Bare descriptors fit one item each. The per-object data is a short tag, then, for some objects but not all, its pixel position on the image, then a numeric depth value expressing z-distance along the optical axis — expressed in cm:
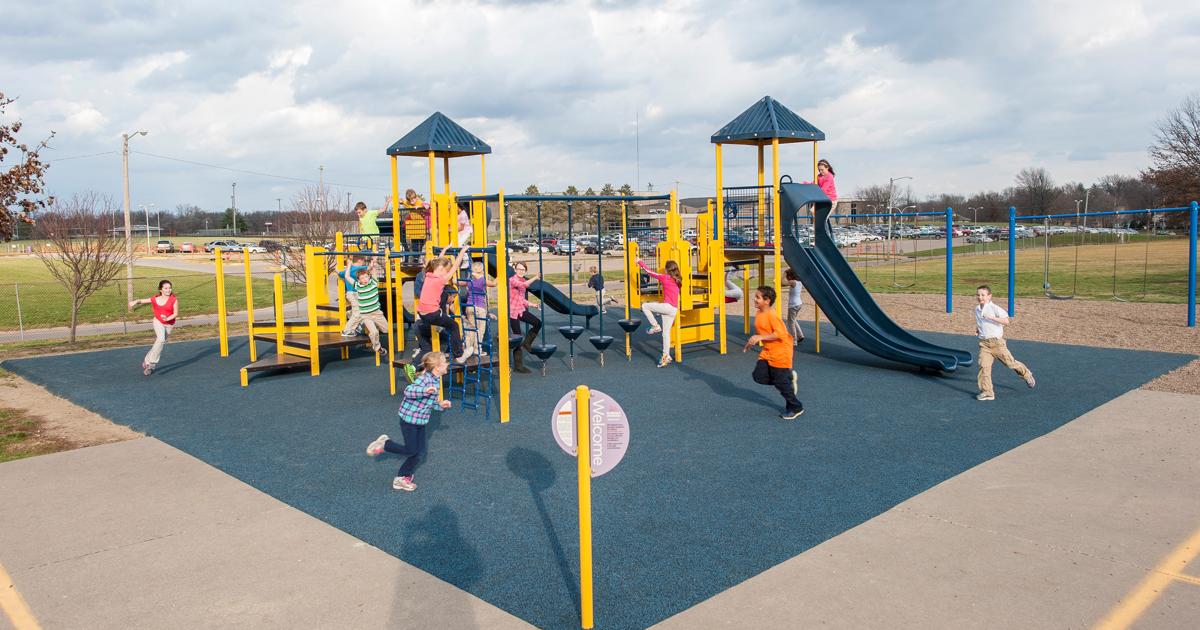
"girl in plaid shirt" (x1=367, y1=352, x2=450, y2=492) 712
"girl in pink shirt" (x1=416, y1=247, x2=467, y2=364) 1030
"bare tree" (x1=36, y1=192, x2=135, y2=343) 1884
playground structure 1274
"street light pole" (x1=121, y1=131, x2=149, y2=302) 2475
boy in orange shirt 952
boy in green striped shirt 1412
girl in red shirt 1336
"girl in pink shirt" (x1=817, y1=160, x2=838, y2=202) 1485
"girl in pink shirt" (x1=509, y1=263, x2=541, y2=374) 1306
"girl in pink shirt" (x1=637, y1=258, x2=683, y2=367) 1369
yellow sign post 454
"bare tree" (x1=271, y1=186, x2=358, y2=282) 3028
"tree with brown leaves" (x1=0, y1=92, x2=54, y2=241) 1511
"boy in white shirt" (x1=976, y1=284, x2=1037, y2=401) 1015
